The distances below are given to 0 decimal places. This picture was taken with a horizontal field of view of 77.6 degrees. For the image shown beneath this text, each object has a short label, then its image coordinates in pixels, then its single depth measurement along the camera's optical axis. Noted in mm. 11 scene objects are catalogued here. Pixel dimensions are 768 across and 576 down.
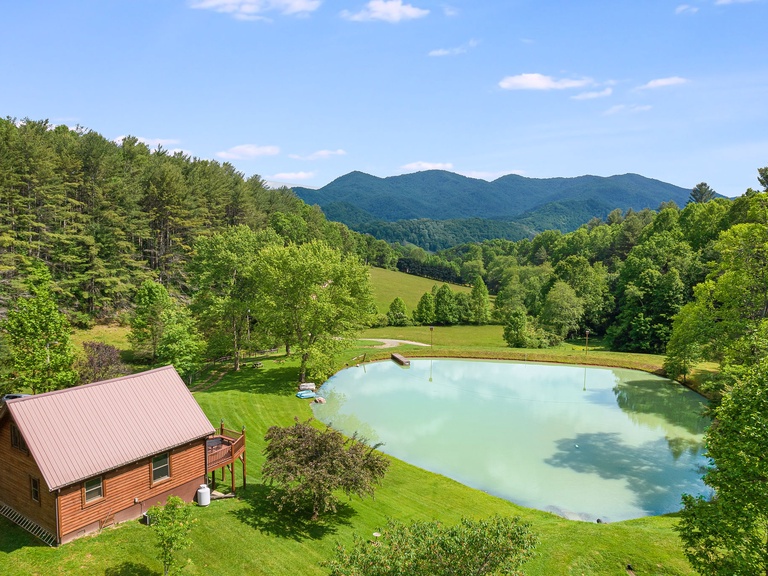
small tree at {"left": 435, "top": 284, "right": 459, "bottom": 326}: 89312
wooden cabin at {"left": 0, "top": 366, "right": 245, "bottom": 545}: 14836
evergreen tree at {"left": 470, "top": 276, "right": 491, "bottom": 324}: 90769
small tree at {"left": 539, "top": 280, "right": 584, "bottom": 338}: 68375
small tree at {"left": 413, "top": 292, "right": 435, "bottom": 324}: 88500
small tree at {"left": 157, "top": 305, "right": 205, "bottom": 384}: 34281
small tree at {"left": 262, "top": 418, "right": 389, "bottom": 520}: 17672
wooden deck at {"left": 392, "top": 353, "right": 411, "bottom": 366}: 50719
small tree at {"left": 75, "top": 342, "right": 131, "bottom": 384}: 27312
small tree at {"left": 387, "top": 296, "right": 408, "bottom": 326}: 86188
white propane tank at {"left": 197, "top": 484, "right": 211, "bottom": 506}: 18109
